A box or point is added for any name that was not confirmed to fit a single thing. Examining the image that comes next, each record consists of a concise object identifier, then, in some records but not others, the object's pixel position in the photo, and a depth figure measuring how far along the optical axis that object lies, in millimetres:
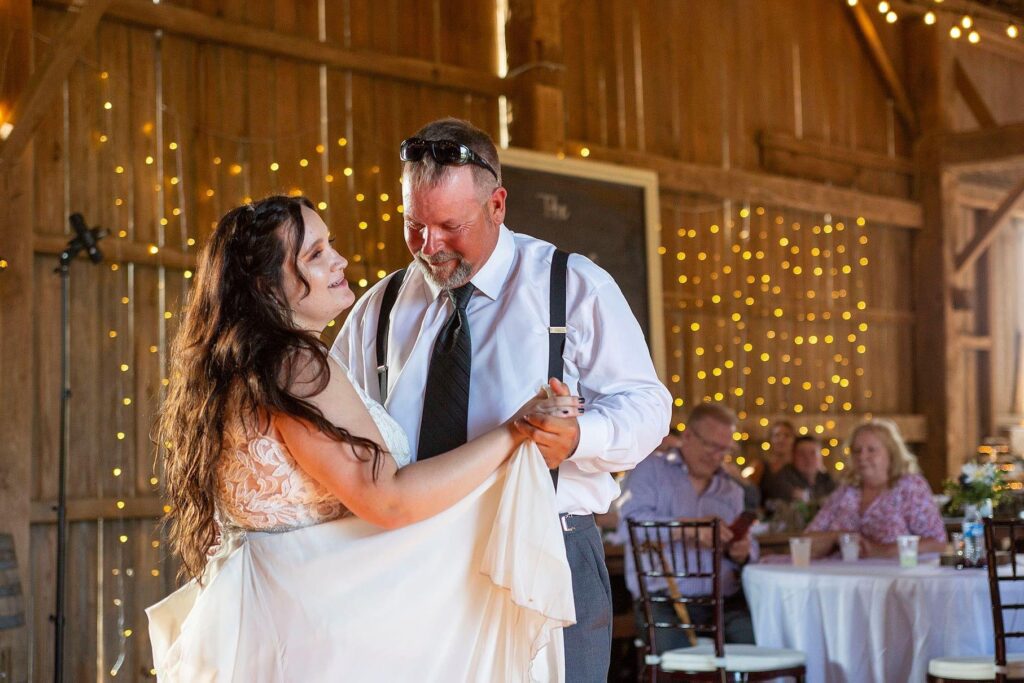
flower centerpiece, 5582
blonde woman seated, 5680
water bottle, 4996
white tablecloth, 4758
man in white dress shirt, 2312
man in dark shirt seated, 9094
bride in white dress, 1914
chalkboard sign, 7734
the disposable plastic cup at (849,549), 5500
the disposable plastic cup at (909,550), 5102
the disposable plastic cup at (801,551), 5262
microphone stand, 5680
